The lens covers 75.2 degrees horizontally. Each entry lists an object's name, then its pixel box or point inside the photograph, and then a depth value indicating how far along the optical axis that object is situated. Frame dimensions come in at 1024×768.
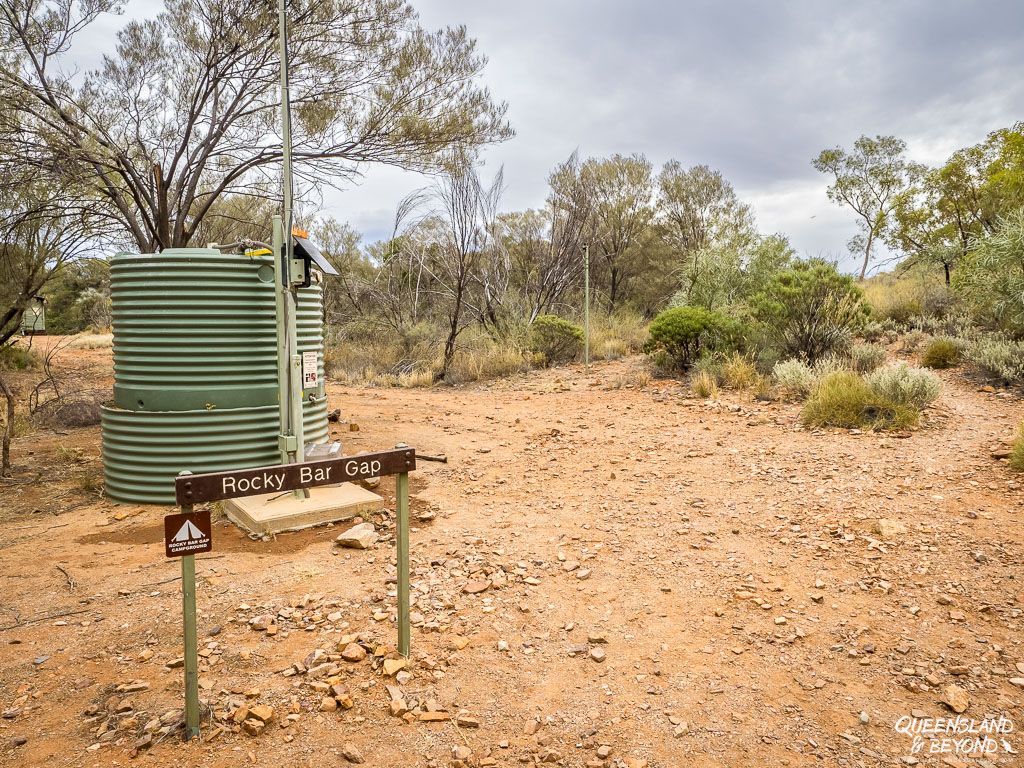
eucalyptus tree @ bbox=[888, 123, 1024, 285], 17.09
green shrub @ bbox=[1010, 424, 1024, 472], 5.57
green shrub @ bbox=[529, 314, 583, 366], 15.84
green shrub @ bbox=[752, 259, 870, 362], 10.91
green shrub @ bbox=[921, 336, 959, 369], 10.91
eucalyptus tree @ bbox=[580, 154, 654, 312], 23.23
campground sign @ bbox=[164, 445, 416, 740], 2.55
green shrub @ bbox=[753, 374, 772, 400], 9.58
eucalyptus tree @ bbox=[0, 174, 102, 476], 8.37
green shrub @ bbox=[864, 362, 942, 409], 7.80
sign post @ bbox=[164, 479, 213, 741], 2.56
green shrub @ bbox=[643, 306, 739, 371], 11.77
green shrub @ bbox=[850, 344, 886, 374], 10.31
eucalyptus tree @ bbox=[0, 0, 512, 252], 8.68
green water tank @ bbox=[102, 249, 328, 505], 5.46
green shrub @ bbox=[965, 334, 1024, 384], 9.11
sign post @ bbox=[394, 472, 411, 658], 3.14
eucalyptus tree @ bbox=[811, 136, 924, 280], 24.59
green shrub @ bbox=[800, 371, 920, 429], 7.52
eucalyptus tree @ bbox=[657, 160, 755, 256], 23.80
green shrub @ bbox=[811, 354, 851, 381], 9.21
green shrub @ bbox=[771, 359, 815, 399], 9.19
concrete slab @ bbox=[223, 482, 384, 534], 5.01
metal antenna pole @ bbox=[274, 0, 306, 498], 4.95
